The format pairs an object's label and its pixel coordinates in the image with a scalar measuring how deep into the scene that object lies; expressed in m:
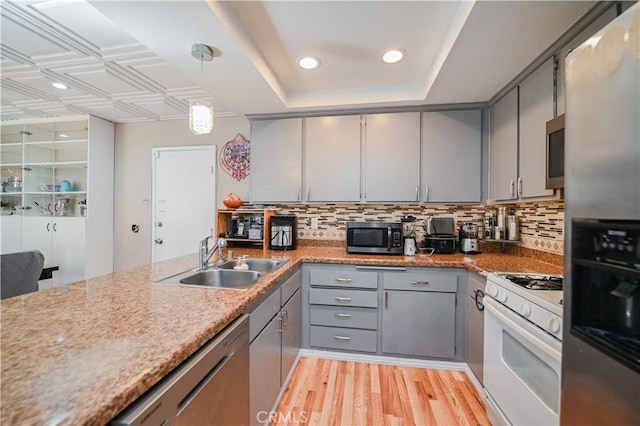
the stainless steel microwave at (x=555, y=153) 1.46
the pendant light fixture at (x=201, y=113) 1.59
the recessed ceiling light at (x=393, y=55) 1.84
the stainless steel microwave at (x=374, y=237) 2.37
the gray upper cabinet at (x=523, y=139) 1.67
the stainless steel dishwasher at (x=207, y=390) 0.65
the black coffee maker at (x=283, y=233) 2.65
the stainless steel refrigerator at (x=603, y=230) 0.67
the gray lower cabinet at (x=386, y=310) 2.11
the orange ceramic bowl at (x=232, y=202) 2.75
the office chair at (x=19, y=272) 1.66
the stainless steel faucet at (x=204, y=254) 1.79
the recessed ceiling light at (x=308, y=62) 1.92
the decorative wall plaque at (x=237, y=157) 3.06
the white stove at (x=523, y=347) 1.08
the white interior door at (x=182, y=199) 3.15
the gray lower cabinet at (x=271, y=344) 1.32
